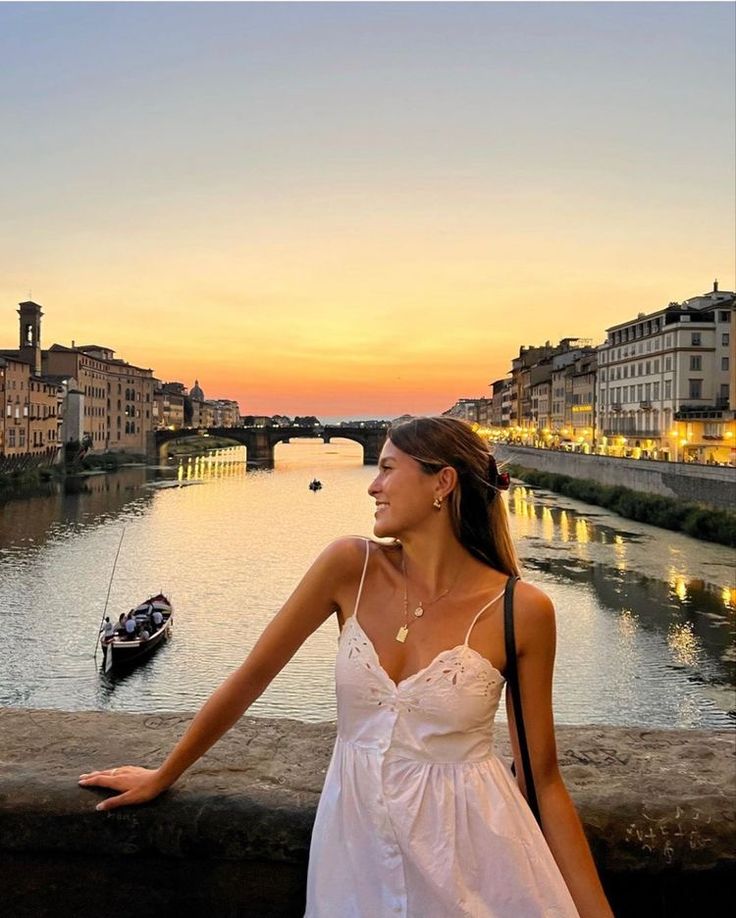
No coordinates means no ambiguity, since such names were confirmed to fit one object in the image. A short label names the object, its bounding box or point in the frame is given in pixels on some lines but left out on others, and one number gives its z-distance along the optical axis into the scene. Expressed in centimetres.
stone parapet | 163
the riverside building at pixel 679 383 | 4581
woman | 133
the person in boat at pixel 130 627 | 1559
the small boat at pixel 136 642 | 1512
